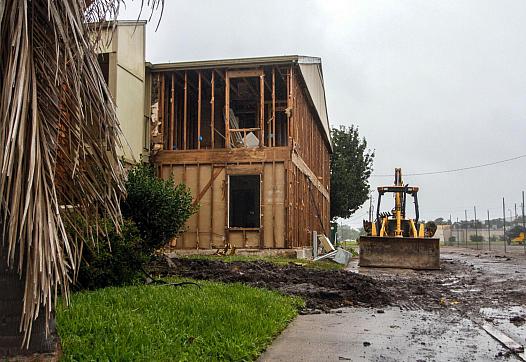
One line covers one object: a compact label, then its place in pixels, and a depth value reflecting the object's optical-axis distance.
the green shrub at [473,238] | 65.30
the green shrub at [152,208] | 11.13
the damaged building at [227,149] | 19.72
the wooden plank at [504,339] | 6.56
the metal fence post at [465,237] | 54.57
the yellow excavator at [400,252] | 19.55
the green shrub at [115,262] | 8.70
